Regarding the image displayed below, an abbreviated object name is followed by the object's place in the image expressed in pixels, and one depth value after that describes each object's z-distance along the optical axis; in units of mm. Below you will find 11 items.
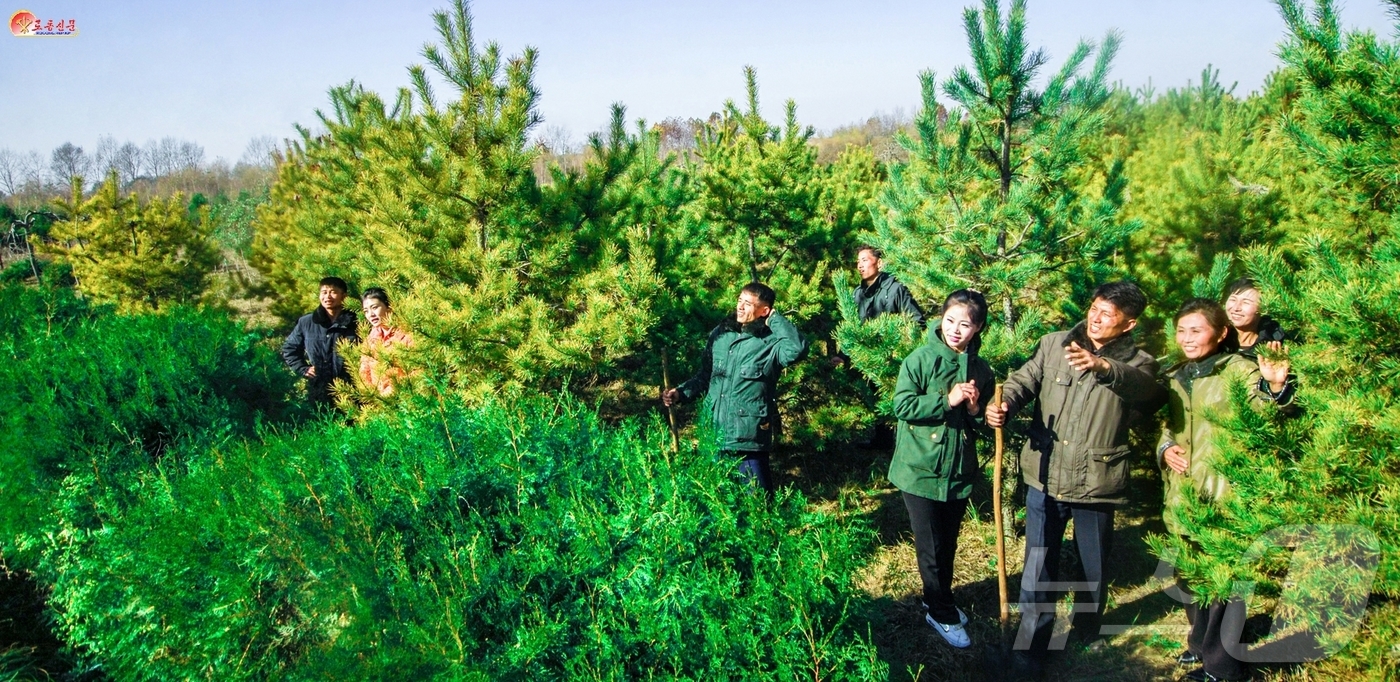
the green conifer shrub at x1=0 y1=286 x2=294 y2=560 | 3141
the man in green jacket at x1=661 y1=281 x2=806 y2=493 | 3770
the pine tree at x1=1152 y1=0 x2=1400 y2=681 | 1818
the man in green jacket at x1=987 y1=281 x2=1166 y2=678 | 2902
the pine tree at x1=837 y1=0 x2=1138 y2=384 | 3785
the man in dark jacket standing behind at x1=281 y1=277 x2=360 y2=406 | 5031
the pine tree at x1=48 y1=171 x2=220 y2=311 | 9555
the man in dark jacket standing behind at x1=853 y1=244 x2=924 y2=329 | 5160
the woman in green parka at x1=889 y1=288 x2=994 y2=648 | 3078
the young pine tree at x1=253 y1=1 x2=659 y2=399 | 3727
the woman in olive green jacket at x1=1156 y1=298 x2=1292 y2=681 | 2805
